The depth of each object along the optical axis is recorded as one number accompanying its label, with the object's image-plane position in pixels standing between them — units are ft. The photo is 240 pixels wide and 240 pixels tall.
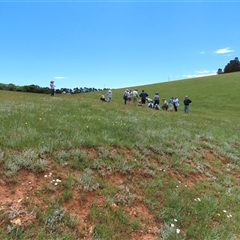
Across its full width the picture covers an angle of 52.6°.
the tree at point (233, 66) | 389.50
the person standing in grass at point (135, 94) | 92.02
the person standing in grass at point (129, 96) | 95.61
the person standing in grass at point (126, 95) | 94.94
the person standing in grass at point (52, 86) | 82.64
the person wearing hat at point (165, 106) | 93.66
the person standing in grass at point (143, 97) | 91.25
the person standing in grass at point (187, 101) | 88.48
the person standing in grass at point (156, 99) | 90.61
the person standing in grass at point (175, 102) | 95.86
